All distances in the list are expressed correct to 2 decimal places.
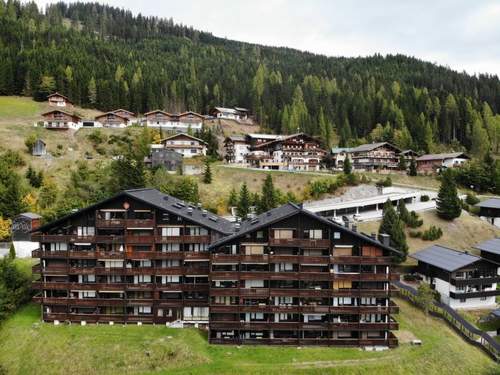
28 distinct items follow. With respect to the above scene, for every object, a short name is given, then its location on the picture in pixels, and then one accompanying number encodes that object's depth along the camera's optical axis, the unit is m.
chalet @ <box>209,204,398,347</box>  41.03
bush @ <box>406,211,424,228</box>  74.50
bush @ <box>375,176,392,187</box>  95.12
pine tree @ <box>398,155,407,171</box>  112.62
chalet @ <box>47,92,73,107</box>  135.88
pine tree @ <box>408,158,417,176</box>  107.62
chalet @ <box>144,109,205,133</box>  132.64
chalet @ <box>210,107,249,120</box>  155.00
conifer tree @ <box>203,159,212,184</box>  92.88
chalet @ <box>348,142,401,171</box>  114.75
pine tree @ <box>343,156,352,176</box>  97.25
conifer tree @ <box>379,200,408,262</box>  63.10
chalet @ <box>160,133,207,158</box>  109.91
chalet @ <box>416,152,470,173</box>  111.94
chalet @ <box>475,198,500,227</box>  80.62
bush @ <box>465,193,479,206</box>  87.56
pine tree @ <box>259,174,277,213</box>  74.44
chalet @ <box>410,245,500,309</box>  53.12
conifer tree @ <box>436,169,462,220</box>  76.94
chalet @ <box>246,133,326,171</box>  114.31
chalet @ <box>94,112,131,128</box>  126.69
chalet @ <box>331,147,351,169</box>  119.31
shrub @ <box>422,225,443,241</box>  71.75
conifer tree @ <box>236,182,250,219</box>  73.12
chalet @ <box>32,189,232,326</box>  44.38
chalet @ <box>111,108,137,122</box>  132.19
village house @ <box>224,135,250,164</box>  123.16
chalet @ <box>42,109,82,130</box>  115.38
